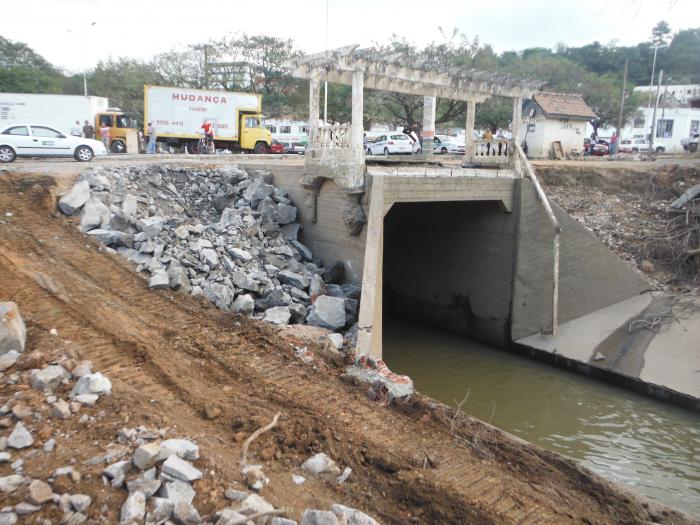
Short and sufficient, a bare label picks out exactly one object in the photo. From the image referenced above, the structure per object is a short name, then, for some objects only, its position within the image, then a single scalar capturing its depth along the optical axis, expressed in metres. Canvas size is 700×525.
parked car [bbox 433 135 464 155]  32.97
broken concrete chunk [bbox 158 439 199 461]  4.67
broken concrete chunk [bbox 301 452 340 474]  5.37
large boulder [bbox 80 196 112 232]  10.02
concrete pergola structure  11.38
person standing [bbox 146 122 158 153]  24.34
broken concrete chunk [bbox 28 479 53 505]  3.97
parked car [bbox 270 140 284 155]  28.39
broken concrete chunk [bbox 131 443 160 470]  4.50
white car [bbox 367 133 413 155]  28.47
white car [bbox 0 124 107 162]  15.48
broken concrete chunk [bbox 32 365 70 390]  5.40
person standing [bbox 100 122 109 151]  24.41
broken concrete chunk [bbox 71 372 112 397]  5.45
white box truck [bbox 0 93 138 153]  25.30
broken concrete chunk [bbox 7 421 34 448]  4.60
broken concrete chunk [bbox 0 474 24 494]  4.09
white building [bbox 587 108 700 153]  41.61
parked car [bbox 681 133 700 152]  34.45
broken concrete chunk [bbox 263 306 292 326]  9.35
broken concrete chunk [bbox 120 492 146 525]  3.95
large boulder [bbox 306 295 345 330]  9.77
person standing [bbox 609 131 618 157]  31.64
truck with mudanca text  25.44
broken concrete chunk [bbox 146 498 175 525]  3.99
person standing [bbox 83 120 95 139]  25.17
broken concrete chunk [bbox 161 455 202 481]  4.44
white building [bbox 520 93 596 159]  28.06
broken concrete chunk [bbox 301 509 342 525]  4.22
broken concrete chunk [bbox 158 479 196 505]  4.24
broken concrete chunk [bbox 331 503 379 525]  4.44
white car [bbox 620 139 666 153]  37.82
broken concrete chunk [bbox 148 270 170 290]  8.80
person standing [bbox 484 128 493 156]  15.12
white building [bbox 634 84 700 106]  52.16
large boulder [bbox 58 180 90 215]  10.20
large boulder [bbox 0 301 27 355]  5.84
